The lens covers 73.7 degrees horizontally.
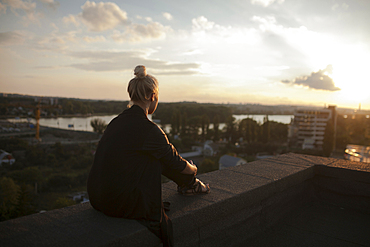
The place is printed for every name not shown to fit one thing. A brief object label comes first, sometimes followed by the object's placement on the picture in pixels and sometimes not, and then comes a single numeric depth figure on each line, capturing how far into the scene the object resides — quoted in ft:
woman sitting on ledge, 4.48
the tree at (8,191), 81.72
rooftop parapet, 3.96
